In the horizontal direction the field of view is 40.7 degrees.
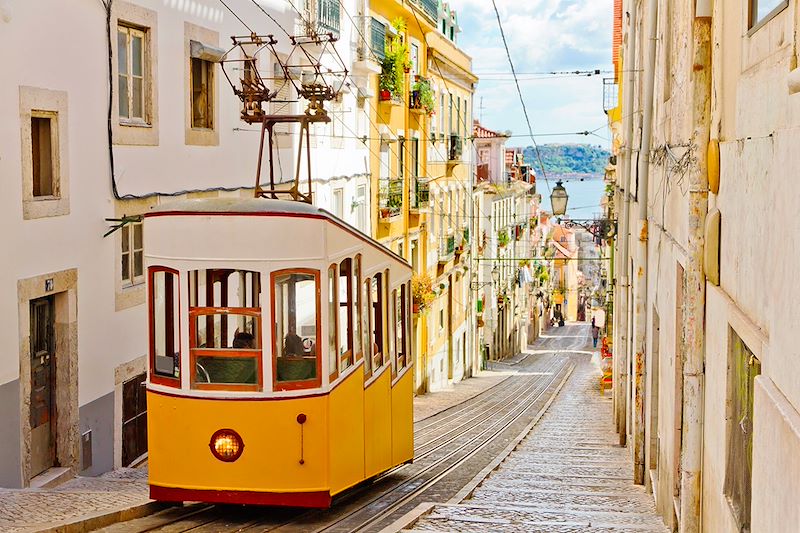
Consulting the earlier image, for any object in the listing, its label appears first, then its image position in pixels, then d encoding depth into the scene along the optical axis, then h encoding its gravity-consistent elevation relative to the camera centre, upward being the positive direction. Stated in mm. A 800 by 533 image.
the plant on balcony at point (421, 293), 26781 -2471
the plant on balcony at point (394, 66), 26578 +3190
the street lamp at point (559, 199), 22047 -111
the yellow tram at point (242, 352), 8461 -1243
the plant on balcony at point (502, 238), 47781 -1996
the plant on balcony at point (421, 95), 29516 +2734
